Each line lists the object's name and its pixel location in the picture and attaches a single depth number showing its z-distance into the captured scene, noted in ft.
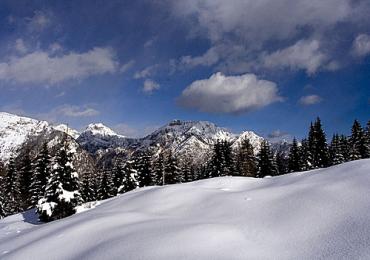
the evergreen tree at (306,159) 189.67
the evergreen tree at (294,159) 197.16
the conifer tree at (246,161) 181.98
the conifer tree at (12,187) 164.96
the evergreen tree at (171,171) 174.70
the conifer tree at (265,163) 190.39
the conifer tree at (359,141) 180.74
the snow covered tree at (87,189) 169.27
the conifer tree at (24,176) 172.33
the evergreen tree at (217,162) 173.47
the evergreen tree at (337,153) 188.24
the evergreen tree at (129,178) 157.07
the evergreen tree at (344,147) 195.07
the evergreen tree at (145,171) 164.66
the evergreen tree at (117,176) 165.48
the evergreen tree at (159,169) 171.53
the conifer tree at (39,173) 144.46
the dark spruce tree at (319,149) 186.39
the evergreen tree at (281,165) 254.47
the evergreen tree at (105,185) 173.37
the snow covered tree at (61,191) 87.86
